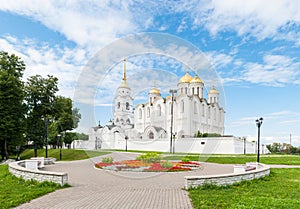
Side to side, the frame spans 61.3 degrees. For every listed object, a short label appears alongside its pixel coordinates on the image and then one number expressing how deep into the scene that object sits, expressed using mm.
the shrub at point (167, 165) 13414
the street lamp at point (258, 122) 16325
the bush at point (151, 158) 16703
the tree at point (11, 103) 23344
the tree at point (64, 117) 30753
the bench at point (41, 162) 14927
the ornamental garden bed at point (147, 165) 12688
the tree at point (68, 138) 44656
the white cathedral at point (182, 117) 42875
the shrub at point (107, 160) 15930
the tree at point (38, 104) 27969
